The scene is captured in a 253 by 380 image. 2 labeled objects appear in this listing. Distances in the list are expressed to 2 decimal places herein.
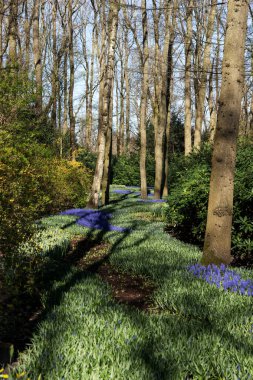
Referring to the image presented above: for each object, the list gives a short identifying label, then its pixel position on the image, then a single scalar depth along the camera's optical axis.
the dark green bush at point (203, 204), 7.75
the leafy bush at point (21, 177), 5.49
